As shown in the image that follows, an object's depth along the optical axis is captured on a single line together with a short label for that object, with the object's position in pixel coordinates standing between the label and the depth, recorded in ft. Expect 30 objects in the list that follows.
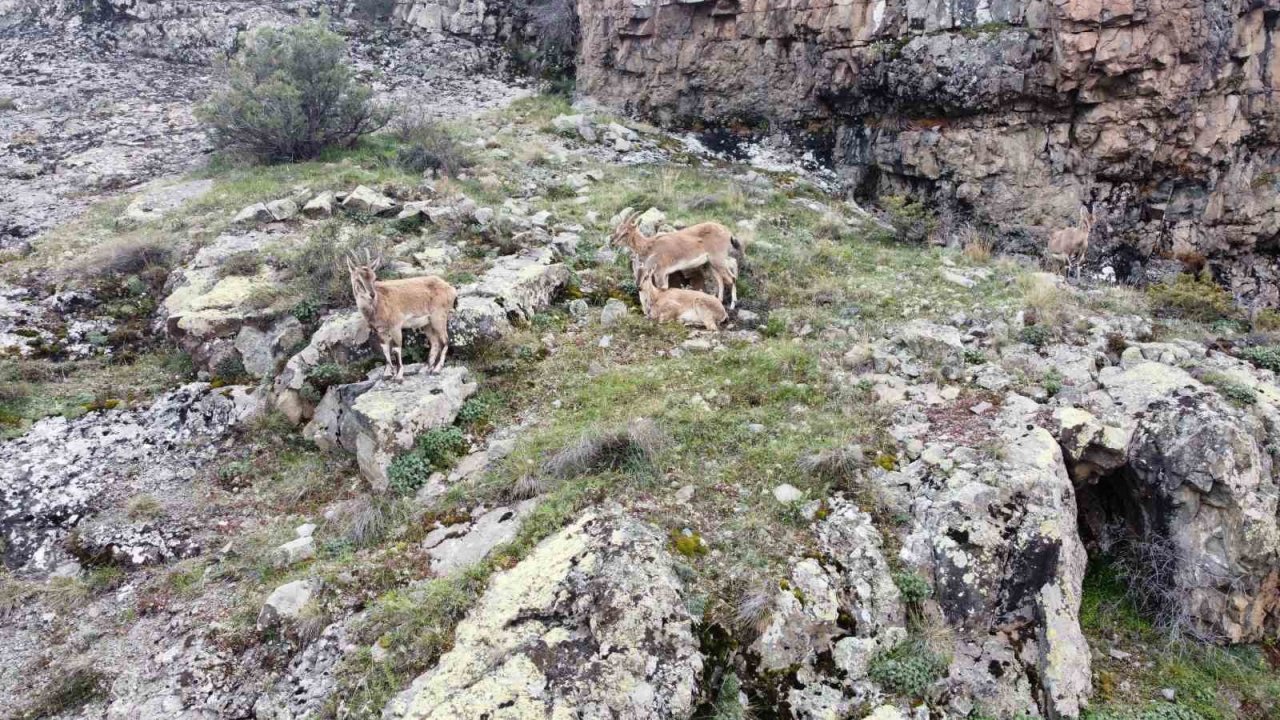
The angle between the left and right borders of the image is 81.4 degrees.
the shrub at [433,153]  52.75
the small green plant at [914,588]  18.15
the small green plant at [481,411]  25.59
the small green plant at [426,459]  23.08
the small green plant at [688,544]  18.56
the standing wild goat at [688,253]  34.53
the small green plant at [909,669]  16.42
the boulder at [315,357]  27.48
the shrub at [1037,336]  28.40
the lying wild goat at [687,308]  32.09
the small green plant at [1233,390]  23.16
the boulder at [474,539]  19.53
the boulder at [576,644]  15.15
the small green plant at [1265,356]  26.27
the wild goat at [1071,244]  43.91
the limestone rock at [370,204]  42.29
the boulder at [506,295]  29.01
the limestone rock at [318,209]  42.34
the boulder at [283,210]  41.57
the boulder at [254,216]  40.96
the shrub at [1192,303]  32.89
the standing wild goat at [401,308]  25.64
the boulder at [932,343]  27.48
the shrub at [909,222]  48.01
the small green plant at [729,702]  15.58
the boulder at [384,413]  23.85
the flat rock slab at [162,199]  44.93
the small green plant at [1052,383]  24.88
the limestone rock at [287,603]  18.31
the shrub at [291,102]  53.98
